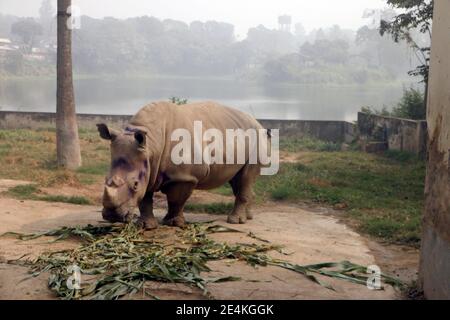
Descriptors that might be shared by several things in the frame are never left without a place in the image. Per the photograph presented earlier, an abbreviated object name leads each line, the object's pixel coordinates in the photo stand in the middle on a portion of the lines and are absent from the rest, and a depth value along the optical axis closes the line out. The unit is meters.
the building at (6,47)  74.81
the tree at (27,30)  83.06
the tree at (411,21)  15.86
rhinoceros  6.60
